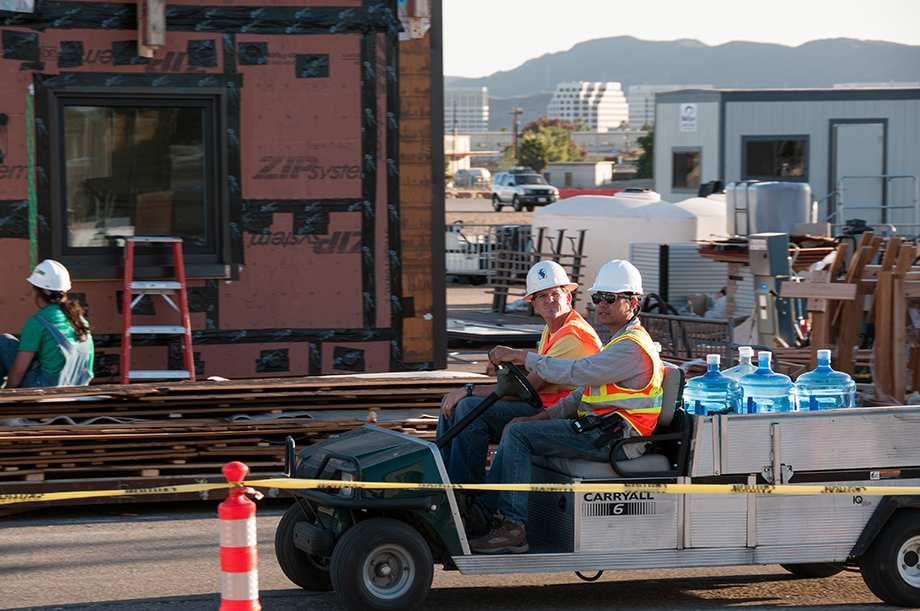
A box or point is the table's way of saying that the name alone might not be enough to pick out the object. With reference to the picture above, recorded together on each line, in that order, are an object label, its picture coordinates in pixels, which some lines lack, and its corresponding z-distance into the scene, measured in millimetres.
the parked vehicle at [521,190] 116812
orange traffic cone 8789
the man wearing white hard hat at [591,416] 10836
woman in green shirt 15742
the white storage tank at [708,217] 42469
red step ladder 18828
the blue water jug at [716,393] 11992
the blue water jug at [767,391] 11930
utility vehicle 10367
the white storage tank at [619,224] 38750
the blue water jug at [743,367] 12117
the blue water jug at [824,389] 12117
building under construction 19062
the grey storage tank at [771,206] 38687
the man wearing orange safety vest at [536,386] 11617
